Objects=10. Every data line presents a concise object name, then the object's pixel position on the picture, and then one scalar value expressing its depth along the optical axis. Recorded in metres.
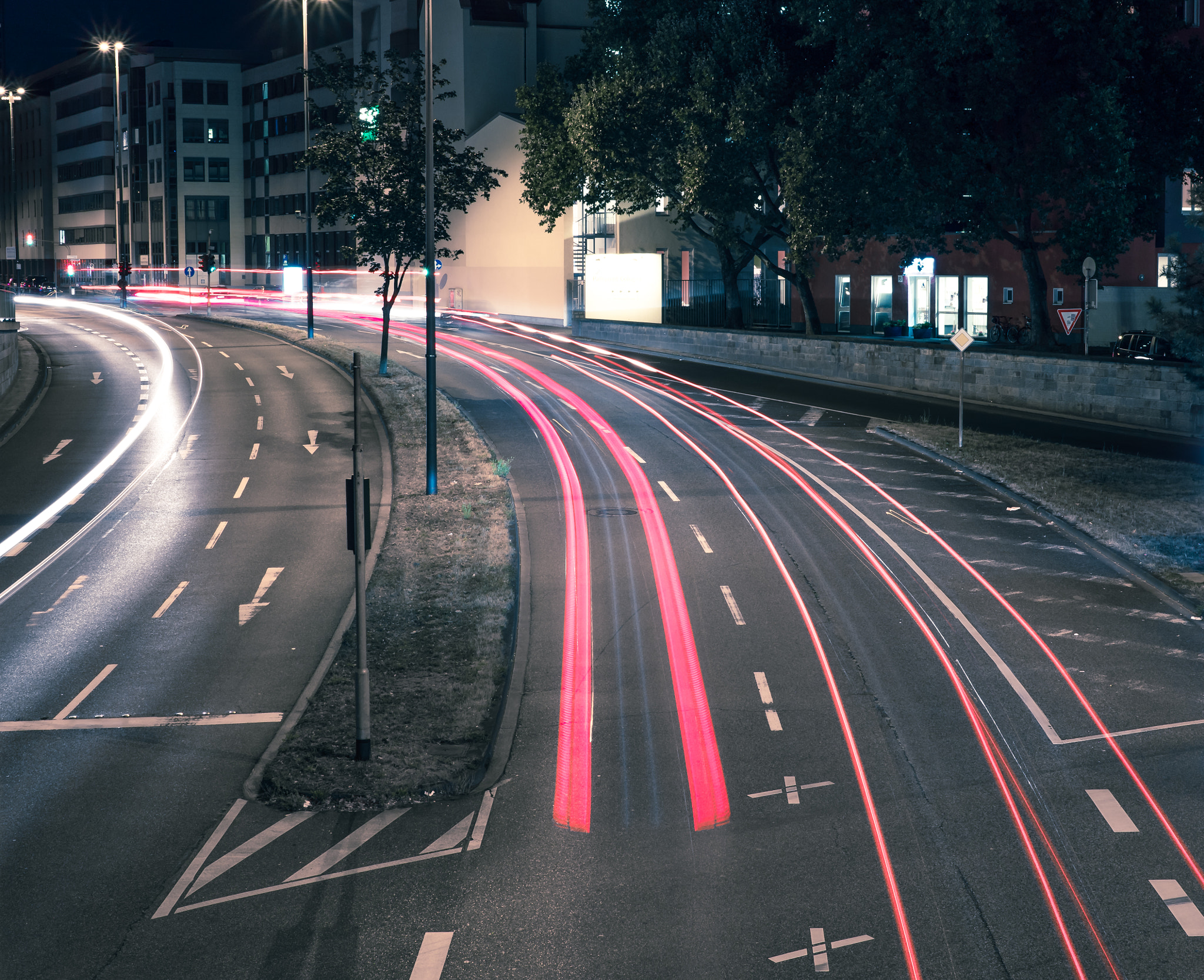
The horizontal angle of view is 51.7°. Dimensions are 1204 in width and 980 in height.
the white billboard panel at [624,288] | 63.62
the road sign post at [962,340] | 30.22
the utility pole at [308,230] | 45.72
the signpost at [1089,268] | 34.91
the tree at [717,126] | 41.25
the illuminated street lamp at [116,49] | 77.06
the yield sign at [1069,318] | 32.75
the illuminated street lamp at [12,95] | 87.75
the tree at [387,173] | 39.84
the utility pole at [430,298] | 23.50
